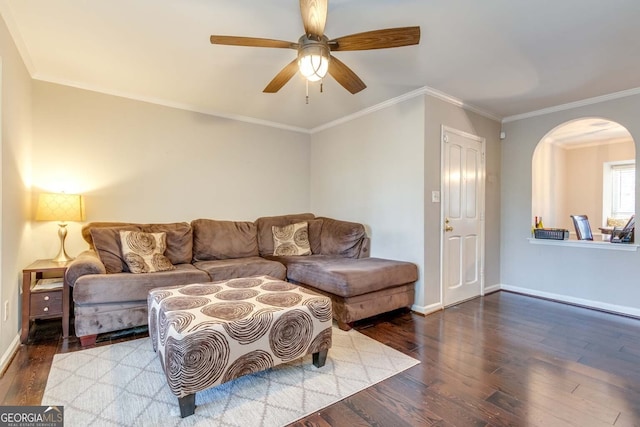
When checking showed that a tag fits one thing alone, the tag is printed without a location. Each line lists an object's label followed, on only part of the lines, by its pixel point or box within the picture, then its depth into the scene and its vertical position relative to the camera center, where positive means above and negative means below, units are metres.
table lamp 2.79 +0.01
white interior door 3.57 -0.06
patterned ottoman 1.62 -0.70
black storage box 3.88 -0.30
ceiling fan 1.71 +1.03
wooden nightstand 2.50 -0.75
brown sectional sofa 2.56 -0.58
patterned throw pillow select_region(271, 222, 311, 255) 4.07 -0.39
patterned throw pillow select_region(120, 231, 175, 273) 2.92 -0.40
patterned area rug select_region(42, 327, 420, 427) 1.64 -1.10
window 5.29 +0.36
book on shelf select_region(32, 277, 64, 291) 2.61 -0.64
